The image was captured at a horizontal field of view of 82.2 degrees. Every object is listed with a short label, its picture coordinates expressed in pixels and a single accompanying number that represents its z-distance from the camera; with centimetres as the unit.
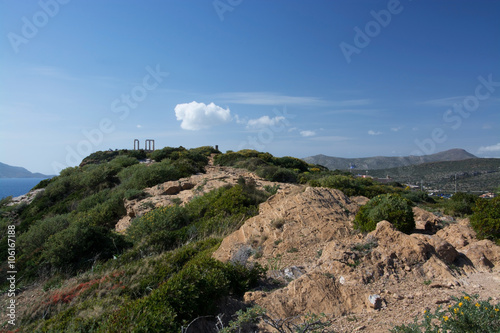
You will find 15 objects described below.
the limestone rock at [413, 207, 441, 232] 771
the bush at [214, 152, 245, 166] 2745
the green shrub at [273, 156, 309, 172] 2892
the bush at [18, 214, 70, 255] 978
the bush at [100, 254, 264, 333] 337
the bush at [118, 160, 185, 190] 1593
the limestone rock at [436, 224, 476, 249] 622
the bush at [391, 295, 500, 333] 264
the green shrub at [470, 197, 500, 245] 619
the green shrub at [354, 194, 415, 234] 704
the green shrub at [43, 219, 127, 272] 778
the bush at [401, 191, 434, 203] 1640
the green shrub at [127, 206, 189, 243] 955
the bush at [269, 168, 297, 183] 1827
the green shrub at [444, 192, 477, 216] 1099
